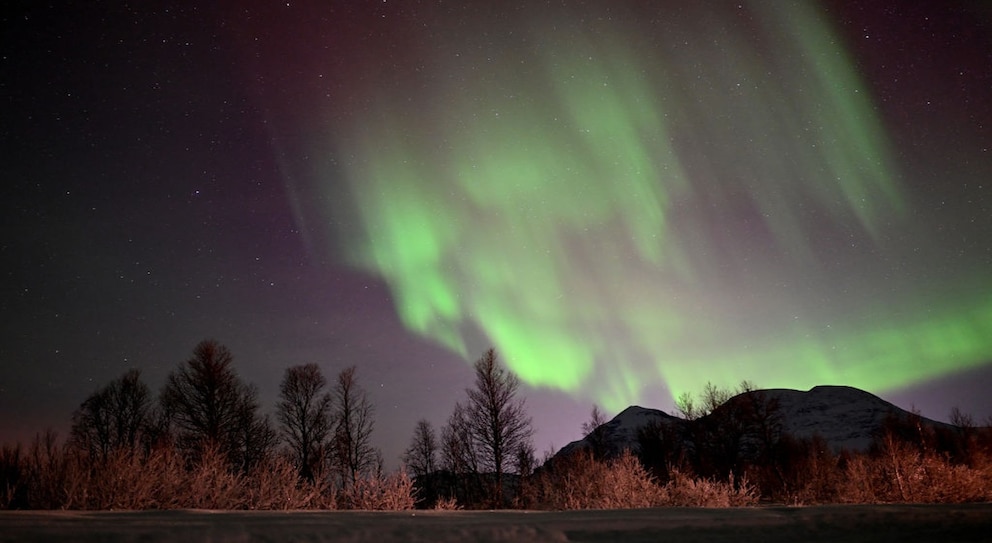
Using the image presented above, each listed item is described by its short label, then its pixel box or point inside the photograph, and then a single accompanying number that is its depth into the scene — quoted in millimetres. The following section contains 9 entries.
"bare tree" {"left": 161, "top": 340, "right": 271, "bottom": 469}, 37406
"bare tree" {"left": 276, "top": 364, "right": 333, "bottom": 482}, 40312
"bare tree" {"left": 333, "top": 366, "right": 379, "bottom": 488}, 41125
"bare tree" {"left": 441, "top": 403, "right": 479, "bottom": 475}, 42844
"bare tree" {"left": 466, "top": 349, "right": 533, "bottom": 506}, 40000
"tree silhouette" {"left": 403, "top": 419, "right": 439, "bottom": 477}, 55625
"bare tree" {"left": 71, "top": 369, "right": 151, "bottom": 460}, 43531
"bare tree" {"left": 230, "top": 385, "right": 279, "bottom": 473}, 39844
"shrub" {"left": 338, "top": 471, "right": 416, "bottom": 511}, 19109
